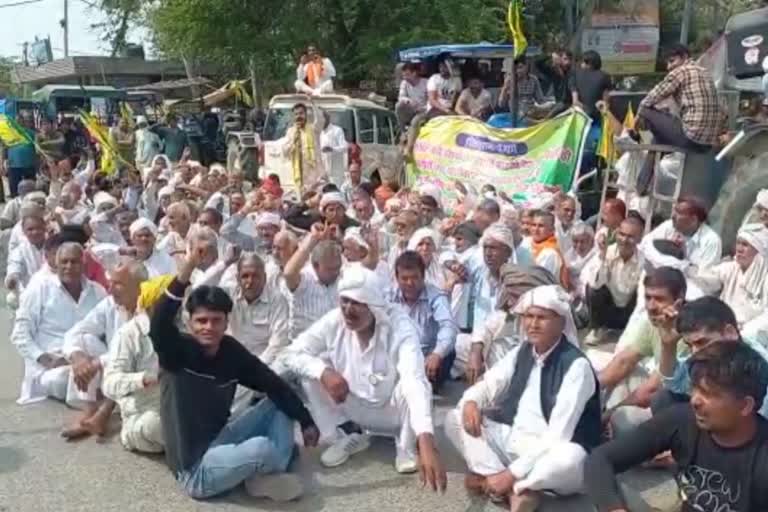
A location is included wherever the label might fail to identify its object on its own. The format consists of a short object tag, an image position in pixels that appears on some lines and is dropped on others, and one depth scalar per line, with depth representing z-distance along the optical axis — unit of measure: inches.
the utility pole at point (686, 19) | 829.5
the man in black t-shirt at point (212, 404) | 181.2
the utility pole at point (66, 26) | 1813.5
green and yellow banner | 422.3
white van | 577.6
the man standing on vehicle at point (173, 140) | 773.9
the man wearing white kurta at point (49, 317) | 245.9
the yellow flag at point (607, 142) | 406.6
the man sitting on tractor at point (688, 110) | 312.3
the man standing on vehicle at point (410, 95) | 580.1
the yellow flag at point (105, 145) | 642.8
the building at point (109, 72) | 1337.4
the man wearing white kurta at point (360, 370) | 194.5
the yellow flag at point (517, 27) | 448.5
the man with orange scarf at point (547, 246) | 279.0
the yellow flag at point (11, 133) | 642.2
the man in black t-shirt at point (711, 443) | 123.5
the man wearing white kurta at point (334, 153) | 544.7
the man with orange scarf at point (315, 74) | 660.1
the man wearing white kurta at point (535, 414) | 167.3
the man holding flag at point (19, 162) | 717.9
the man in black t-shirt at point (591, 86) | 456.1
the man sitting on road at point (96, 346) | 218.4
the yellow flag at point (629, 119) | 375.4
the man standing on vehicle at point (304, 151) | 551.2
